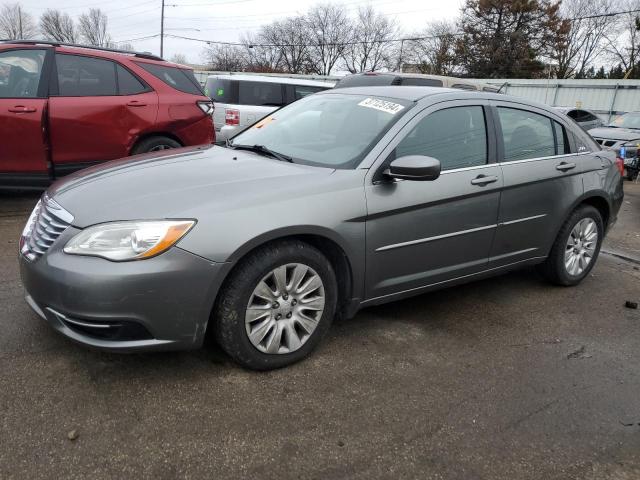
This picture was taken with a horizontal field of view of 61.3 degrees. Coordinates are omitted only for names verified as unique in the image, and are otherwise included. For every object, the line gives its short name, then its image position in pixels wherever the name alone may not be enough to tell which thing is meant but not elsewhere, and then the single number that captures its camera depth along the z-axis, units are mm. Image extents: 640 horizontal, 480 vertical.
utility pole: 48281
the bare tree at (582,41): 43844
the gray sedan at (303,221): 2508
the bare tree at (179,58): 72312
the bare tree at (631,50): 38819
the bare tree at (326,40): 59625
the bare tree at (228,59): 62125
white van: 9781
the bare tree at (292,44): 59928
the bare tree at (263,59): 60500
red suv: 5375
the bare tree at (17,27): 68062
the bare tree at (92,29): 69000
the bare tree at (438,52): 44375
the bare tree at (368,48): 57125
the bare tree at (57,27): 67481
